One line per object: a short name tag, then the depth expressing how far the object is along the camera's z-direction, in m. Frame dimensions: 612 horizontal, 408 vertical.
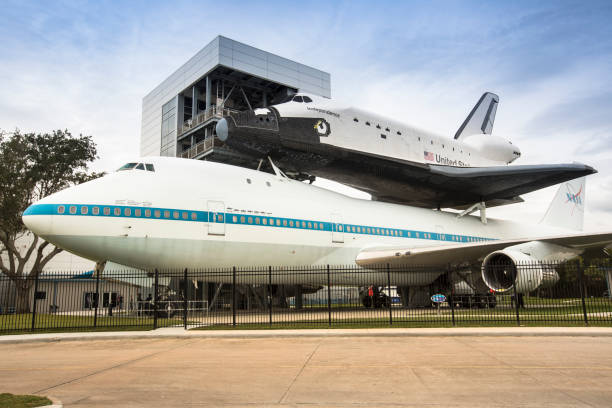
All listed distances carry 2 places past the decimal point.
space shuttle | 19.06
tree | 26.42
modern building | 28.53
